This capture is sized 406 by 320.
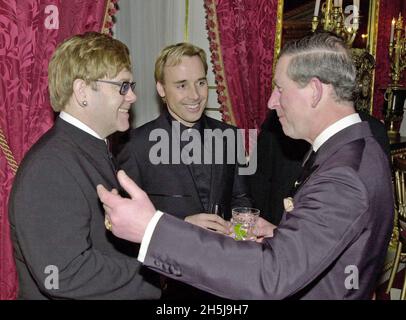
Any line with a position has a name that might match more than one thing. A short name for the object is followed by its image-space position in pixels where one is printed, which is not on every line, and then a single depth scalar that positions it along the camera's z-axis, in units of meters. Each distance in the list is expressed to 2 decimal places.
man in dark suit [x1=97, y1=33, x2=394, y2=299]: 1.37
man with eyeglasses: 1.69
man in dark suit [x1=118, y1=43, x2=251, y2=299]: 2.99
